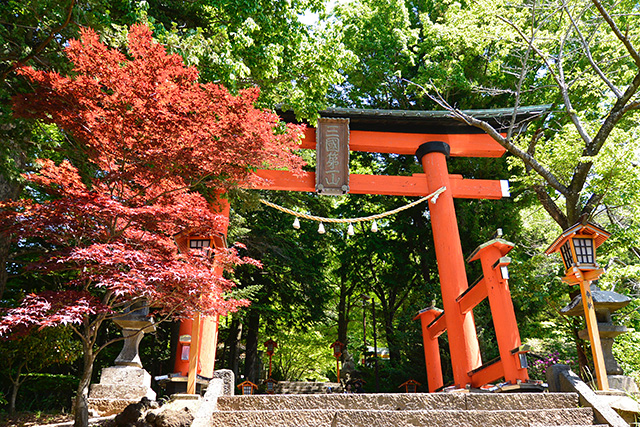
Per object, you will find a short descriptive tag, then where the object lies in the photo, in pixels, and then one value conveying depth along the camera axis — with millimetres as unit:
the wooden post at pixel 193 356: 4535
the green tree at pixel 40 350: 7516
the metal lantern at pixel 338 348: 13984
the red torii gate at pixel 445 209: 6121
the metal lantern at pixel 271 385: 12964
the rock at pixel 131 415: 4168
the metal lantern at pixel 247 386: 10148
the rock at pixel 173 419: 3842
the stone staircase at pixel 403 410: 3672
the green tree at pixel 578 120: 6395
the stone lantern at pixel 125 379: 5516
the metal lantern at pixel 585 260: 4582
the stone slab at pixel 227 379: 4555
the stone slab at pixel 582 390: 3779
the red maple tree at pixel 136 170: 4059
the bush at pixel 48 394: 9062
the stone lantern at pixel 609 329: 4573
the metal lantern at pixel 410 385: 10070
